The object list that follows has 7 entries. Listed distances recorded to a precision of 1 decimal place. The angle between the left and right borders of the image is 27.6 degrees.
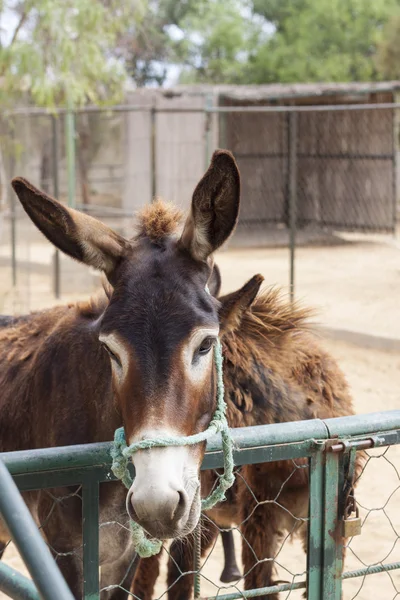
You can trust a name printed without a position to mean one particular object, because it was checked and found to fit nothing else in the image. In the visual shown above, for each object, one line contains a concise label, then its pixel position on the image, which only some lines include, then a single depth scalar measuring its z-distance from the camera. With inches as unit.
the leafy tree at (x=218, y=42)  1142.3
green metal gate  78.7
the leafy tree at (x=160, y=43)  1253.7
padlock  89.4
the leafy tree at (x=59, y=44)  348.8
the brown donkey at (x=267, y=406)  135.6
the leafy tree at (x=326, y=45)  1051.9
